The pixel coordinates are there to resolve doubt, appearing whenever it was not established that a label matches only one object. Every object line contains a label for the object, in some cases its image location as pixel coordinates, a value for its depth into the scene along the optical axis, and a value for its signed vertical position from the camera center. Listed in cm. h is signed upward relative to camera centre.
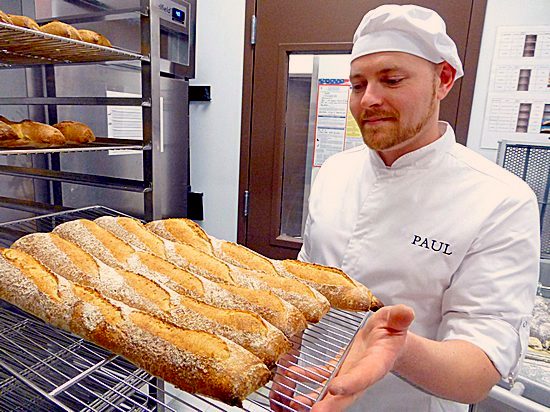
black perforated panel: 158 -14
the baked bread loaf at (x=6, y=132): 105 -5
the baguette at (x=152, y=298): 54 -28
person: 83 -25
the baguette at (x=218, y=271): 65 -26
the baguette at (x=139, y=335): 48 -29
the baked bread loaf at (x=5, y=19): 87 +21
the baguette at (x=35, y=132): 115 -6
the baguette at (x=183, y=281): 60 -27
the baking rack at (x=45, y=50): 86 +17
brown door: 185 +15
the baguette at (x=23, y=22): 93 +22
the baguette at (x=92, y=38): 107 +22
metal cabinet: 110 +5
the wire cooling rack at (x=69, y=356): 59 -46
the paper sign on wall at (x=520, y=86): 173 +23
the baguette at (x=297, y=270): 70 -27
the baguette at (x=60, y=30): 100 +22
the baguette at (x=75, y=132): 128 -5
